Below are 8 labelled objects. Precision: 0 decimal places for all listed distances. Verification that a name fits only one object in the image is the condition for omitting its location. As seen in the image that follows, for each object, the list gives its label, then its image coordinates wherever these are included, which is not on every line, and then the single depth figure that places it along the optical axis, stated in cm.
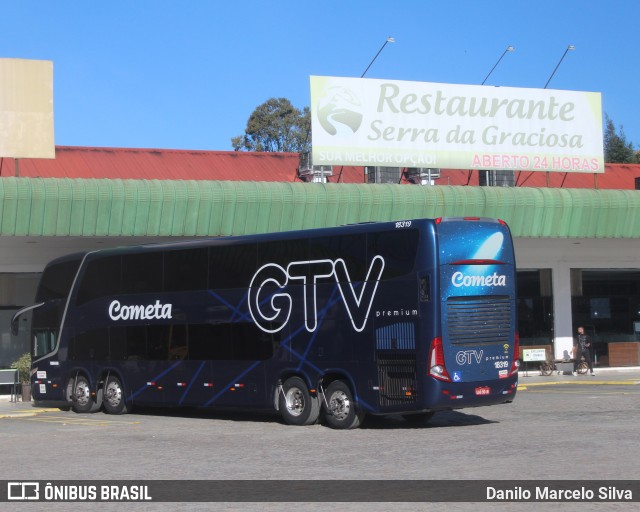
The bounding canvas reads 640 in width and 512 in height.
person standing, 3750
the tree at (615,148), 8964
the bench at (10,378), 3202
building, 3153
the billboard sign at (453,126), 3462
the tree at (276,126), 8719
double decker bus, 1944
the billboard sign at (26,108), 3153
